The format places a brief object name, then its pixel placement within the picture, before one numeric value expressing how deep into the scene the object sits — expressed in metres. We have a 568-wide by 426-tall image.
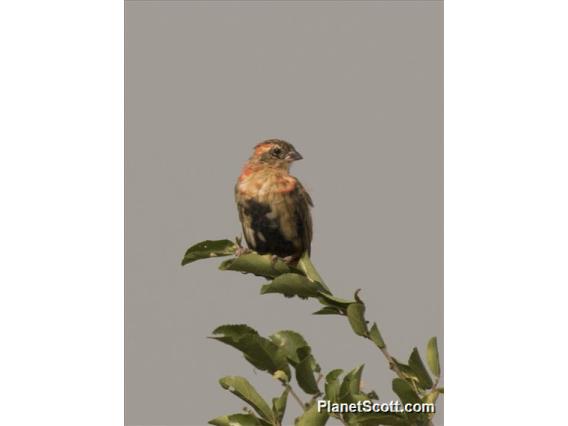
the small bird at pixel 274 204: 9.60
